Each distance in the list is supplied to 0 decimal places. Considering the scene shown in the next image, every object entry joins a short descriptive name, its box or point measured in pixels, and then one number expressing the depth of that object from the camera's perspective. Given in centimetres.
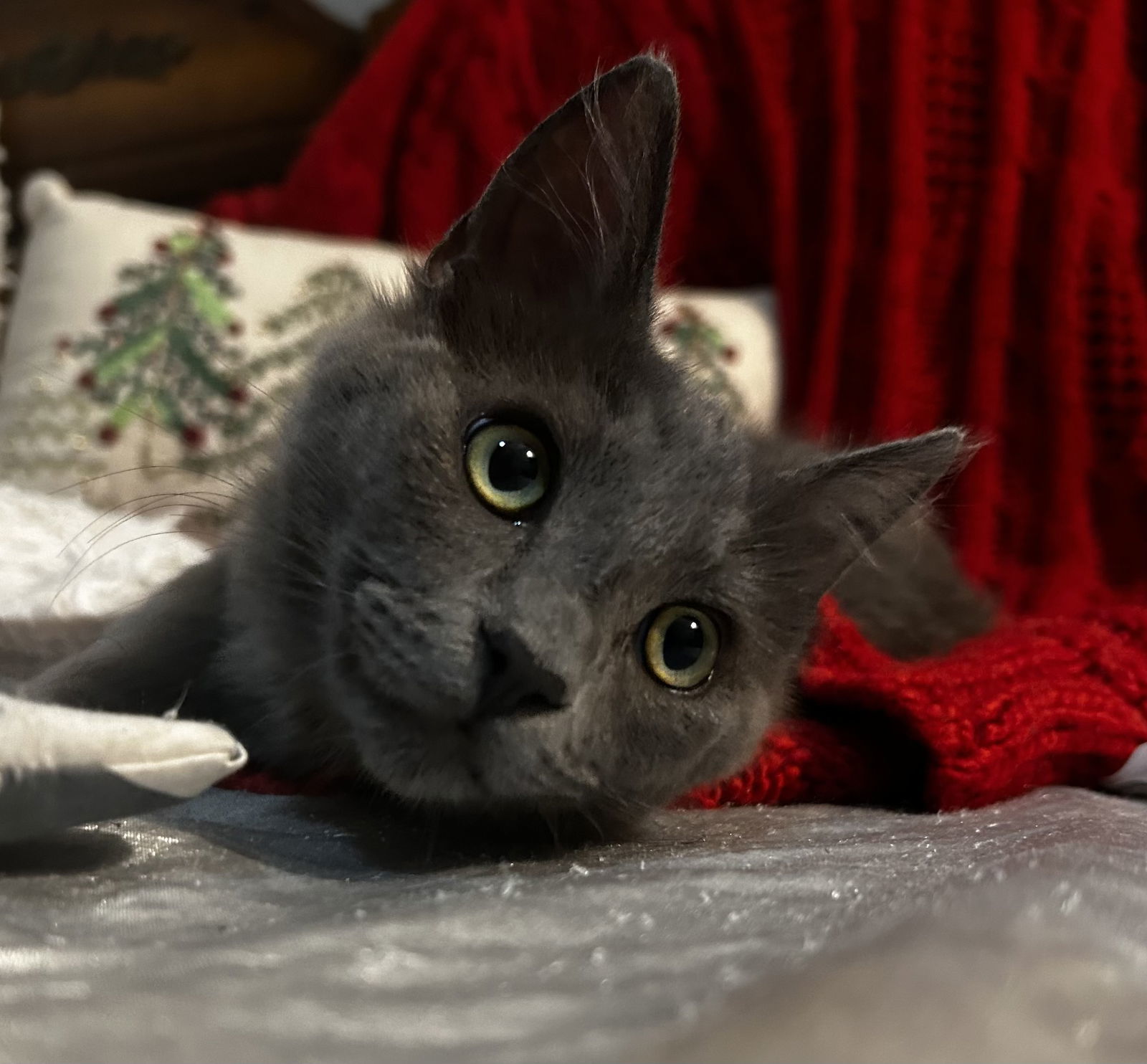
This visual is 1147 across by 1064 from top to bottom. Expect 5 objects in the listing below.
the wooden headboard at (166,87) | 81
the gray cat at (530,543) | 34
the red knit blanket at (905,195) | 65
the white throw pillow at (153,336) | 58
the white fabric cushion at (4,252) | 73
